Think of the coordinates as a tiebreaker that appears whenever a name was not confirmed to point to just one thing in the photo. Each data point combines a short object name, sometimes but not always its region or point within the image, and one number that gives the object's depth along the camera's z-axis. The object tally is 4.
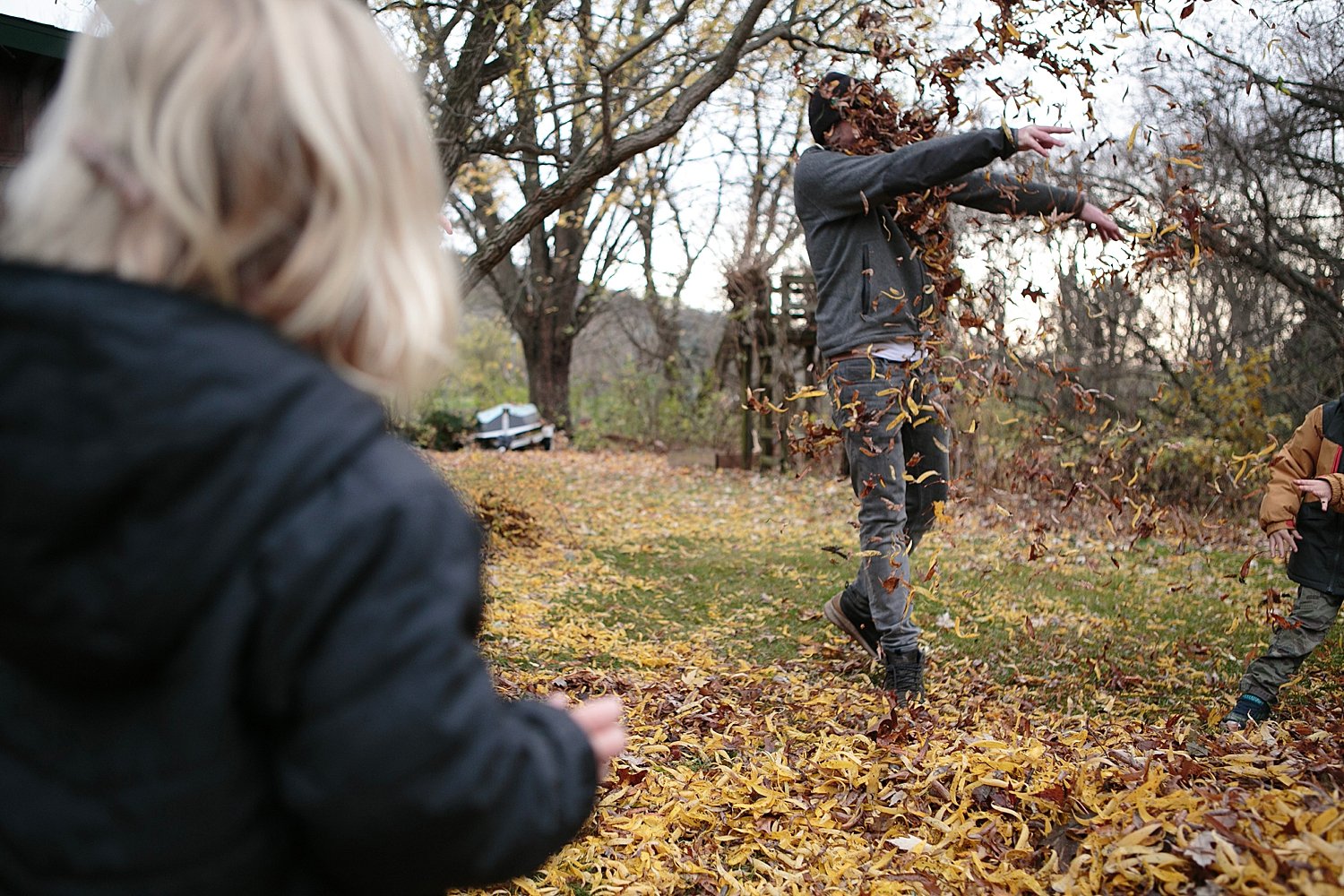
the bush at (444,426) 15.88
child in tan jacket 3.55
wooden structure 12.74
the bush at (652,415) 15.54
